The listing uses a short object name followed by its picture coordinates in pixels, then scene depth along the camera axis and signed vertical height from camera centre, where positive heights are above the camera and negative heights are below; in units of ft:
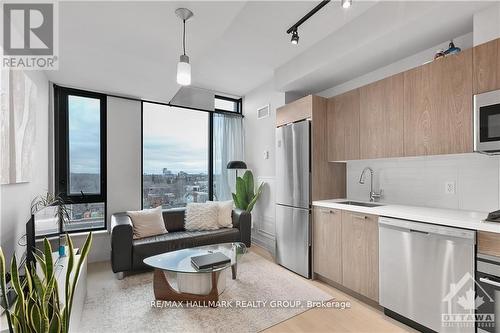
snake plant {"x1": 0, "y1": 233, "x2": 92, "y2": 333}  3.63 -2.20
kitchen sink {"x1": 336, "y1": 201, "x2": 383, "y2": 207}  8.99 -1.51
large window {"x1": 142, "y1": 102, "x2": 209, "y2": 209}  13.47 +0.60
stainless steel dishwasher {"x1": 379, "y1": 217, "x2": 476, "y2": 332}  5.61 -2.82
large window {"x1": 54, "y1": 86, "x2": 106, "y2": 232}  10.98 +0.54
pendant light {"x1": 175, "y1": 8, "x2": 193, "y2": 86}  6.08 +2.61
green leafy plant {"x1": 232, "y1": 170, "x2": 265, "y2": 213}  14.05 -1.57
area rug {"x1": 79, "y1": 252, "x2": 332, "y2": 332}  6.61 -4.46
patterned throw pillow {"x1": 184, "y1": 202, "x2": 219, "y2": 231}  12.09 -2.64
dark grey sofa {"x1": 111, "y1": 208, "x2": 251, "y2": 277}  9.30 -3.25
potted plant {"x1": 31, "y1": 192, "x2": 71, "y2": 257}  7.33 -1.36
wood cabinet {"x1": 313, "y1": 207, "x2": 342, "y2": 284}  8.70 -2.99
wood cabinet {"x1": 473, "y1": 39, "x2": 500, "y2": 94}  5.65 +2.41
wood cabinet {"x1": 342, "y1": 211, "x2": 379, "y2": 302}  7.55 -2.96
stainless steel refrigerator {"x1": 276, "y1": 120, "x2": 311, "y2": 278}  9.88 -1.42
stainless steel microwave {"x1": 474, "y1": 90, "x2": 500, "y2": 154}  5.57 +1.02
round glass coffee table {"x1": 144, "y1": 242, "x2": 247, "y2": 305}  7.47 -3.79
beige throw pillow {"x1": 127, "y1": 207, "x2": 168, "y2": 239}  10.57 -2.61
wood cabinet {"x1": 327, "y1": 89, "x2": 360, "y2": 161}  9.18 +1.58
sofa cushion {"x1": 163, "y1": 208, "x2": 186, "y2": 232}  12.10 -2.74
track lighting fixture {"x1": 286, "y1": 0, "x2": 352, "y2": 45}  6.73 +4.61
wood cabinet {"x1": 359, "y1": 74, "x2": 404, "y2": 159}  7.78 +1.63
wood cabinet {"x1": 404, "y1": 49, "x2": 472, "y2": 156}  6.27 +1.67
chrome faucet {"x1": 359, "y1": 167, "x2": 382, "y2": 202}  9.30 -0.75
